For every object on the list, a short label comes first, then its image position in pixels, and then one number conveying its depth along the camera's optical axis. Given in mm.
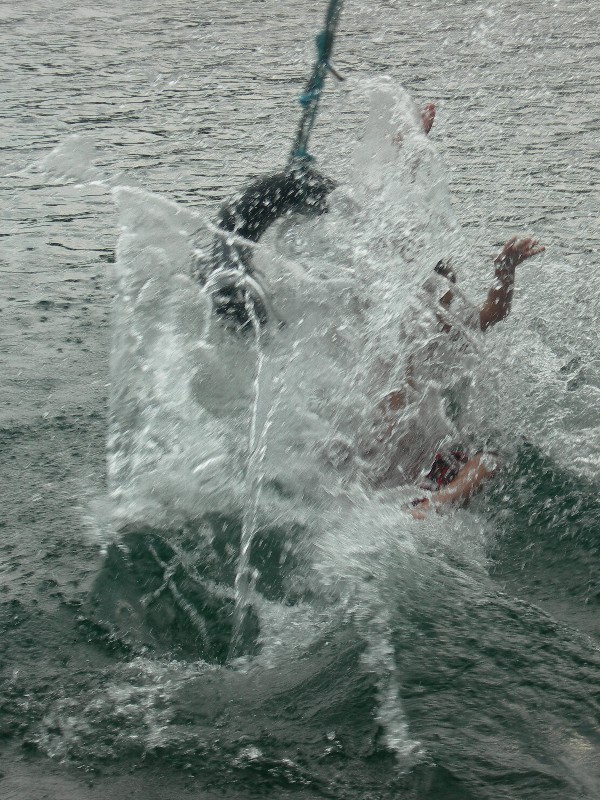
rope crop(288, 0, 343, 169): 5438
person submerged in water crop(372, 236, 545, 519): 5316
